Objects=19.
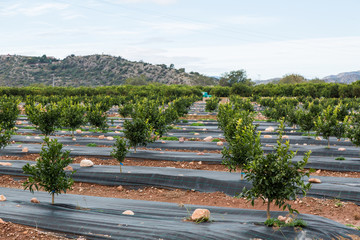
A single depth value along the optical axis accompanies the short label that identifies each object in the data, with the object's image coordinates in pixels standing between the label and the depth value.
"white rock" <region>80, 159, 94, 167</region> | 14.21
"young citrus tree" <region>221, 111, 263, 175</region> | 11.47
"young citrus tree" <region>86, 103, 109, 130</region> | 22.34
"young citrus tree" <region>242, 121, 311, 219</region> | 7.32
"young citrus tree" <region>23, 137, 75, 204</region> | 8.94
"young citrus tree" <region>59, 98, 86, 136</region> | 20.92
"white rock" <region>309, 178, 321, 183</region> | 11.77
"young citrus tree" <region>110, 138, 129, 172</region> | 13.35
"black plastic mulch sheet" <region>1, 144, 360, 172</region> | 14.31
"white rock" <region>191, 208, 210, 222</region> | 8.18
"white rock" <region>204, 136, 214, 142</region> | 20.97
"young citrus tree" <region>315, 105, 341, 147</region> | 16.34
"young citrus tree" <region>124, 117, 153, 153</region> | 15.47
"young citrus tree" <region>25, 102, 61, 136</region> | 18.91
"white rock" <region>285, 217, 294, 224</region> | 7.72
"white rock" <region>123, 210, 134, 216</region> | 8.71
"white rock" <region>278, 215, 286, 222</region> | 8.02
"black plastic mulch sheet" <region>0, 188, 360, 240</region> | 7.43
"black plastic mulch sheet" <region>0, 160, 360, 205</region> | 11.11
